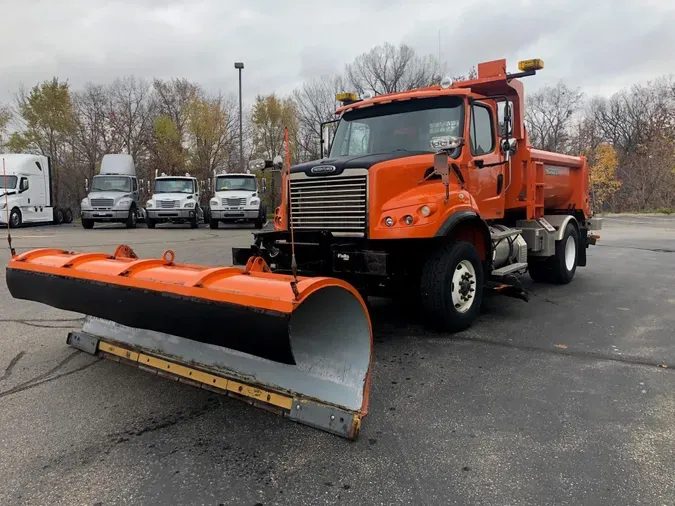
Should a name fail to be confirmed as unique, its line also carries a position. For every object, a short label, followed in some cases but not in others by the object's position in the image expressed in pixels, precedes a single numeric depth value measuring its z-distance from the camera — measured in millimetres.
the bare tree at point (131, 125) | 36594
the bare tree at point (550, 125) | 51250
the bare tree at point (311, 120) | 35031
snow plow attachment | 2961
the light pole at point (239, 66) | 28344
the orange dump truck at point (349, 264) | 3154
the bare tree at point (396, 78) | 38906
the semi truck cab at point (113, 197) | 22797
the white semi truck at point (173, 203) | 22500
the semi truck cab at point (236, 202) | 22031
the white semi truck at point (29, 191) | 22922
